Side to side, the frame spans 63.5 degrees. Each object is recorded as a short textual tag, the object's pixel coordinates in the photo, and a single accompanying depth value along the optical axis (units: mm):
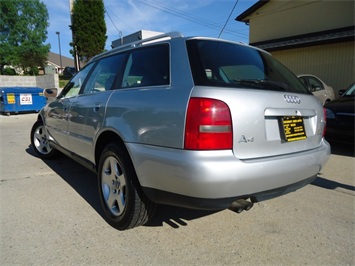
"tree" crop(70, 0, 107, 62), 22219
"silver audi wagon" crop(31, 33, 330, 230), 1922
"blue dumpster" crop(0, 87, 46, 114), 12391
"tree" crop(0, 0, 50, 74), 35562
